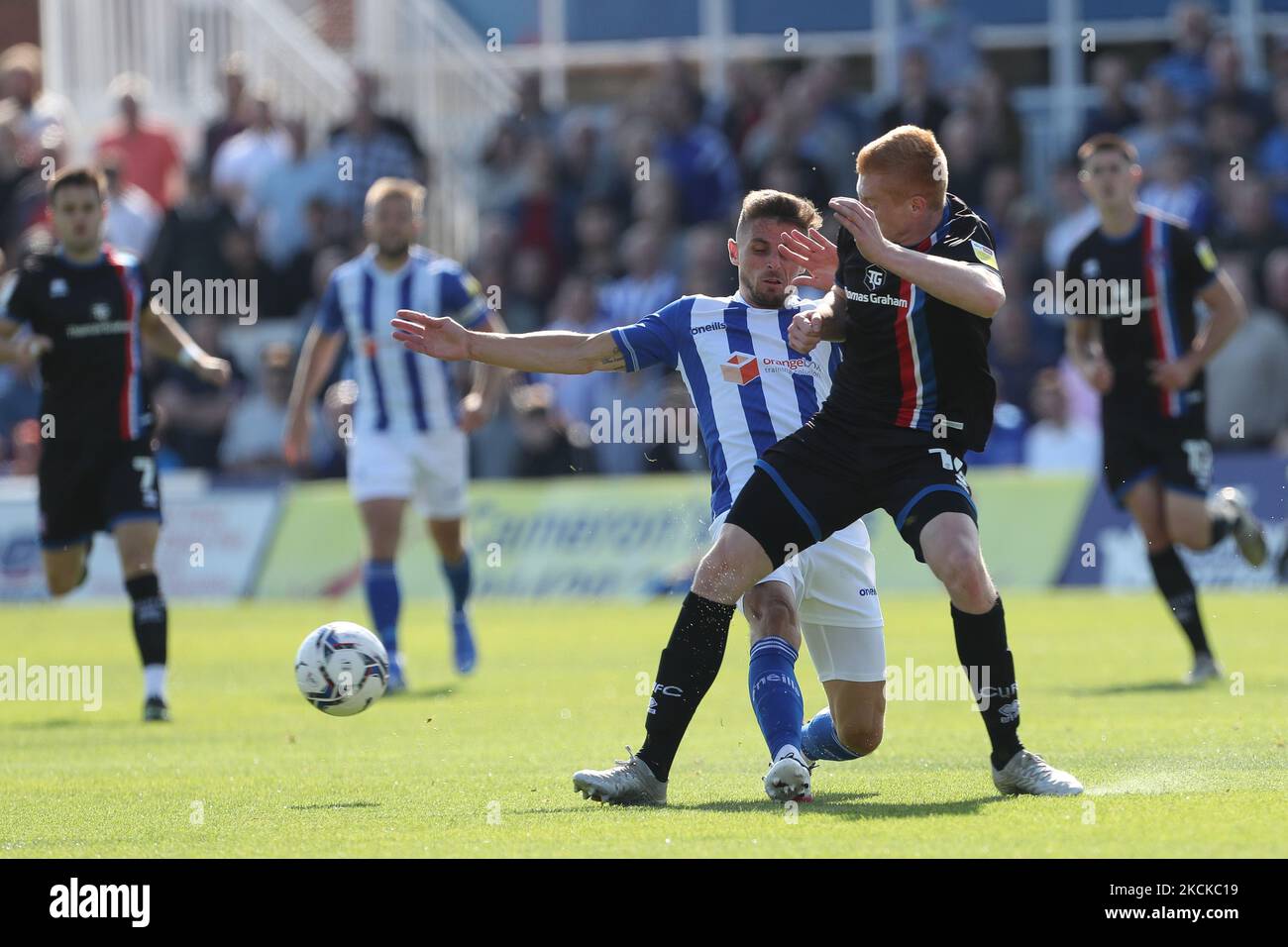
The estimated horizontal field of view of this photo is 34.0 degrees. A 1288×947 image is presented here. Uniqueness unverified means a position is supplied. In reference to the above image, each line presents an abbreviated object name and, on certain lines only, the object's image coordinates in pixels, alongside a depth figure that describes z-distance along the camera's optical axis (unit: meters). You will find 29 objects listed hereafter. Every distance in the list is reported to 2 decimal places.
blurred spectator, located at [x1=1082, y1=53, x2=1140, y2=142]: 19.77
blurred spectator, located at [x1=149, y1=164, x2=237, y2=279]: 22.27
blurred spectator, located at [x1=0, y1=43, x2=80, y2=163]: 23.84
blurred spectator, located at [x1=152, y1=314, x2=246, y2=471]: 21.72
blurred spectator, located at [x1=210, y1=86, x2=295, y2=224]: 23.59
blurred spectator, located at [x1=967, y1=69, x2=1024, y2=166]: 20.12
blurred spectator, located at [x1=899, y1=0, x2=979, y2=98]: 21.31
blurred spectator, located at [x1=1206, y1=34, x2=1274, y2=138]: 19.25
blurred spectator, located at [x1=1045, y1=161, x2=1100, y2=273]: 19.55
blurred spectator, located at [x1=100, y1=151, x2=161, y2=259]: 22.38
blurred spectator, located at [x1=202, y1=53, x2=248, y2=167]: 23.91
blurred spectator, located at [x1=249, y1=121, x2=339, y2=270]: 22.78
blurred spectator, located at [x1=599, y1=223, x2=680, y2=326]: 19.55
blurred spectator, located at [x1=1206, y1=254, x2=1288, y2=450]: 18.00
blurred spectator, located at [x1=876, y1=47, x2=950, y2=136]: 19.78
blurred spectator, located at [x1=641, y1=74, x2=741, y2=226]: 20.95
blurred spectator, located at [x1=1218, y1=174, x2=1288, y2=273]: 18.30
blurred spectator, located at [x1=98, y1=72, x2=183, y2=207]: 23.98
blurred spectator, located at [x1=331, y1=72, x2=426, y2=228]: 21.56
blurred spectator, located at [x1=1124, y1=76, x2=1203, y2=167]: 19.34
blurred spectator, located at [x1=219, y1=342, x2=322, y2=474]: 21.17
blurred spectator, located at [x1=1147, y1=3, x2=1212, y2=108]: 20.08
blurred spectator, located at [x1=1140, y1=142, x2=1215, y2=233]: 18.20
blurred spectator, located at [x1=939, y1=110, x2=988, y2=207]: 19.58
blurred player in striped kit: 13.05
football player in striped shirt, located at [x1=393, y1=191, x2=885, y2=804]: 7.61
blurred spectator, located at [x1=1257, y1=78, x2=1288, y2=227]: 19.19
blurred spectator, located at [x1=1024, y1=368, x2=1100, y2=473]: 18.31
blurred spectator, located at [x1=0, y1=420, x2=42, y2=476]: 21.12
